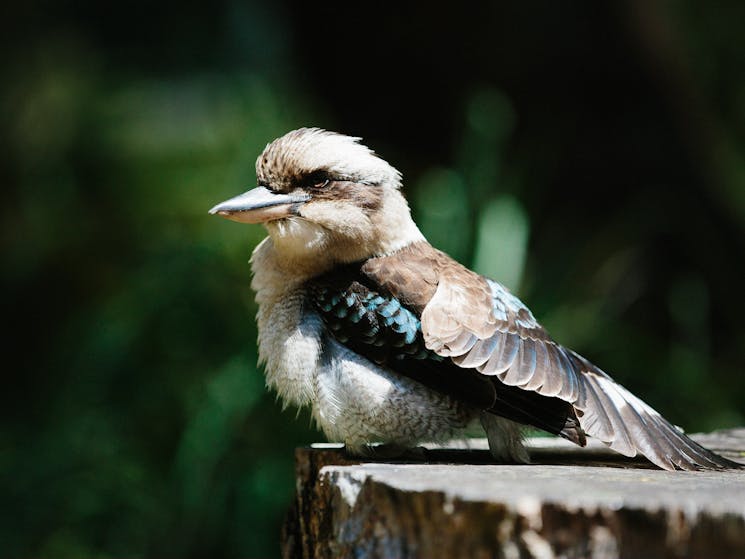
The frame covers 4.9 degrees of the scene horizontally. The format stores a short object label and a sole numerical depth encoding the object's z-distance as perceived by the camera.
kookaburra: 5.12
